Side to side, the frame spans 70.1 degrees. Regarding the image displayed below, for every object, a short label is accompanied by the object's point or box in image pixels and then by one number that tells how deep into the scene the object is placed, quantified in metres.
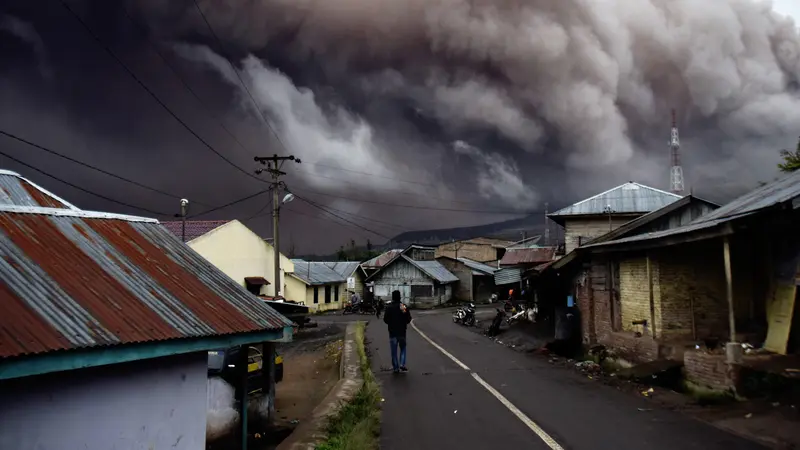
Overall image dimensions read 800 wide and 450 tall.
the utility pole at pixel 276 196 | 30.50
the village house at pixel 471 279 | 65.64
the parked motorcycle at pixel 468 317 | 32.47
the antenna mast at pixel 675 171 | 37.53
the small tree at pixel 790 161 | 29.12
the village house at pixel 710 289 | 10.12
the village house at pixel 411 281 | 57.88
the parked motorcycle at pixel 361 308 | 50.16
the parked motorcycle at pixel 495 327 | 25.59
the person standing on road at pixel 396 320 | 13.33
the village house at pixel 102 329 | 4.66
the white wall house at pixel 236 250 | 38.09
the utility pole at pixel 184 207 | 28.55
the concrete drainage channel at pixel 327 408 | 8.02
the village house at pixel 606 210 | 32.41
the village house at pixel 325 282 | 51.47
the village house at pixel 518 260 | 39.65
